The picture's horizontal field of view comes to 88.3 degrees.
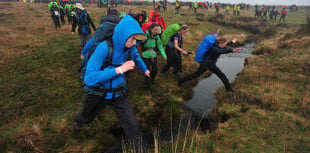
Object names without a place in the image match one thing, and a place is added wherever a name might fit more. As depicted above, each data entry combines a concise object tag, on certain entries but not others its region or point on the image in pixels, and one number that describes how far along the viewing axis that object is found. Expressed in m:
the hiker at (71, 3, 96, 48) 8.43
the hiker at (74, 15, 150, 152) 2.81
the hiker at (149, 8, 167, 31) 10.13
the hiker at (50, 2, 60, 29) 14.16
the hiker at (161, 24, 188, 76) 7.29
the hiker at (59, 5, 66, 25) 16.89
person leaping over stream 5.88
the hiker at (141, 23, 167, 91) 6.03
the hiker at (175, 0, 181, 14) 33.12
